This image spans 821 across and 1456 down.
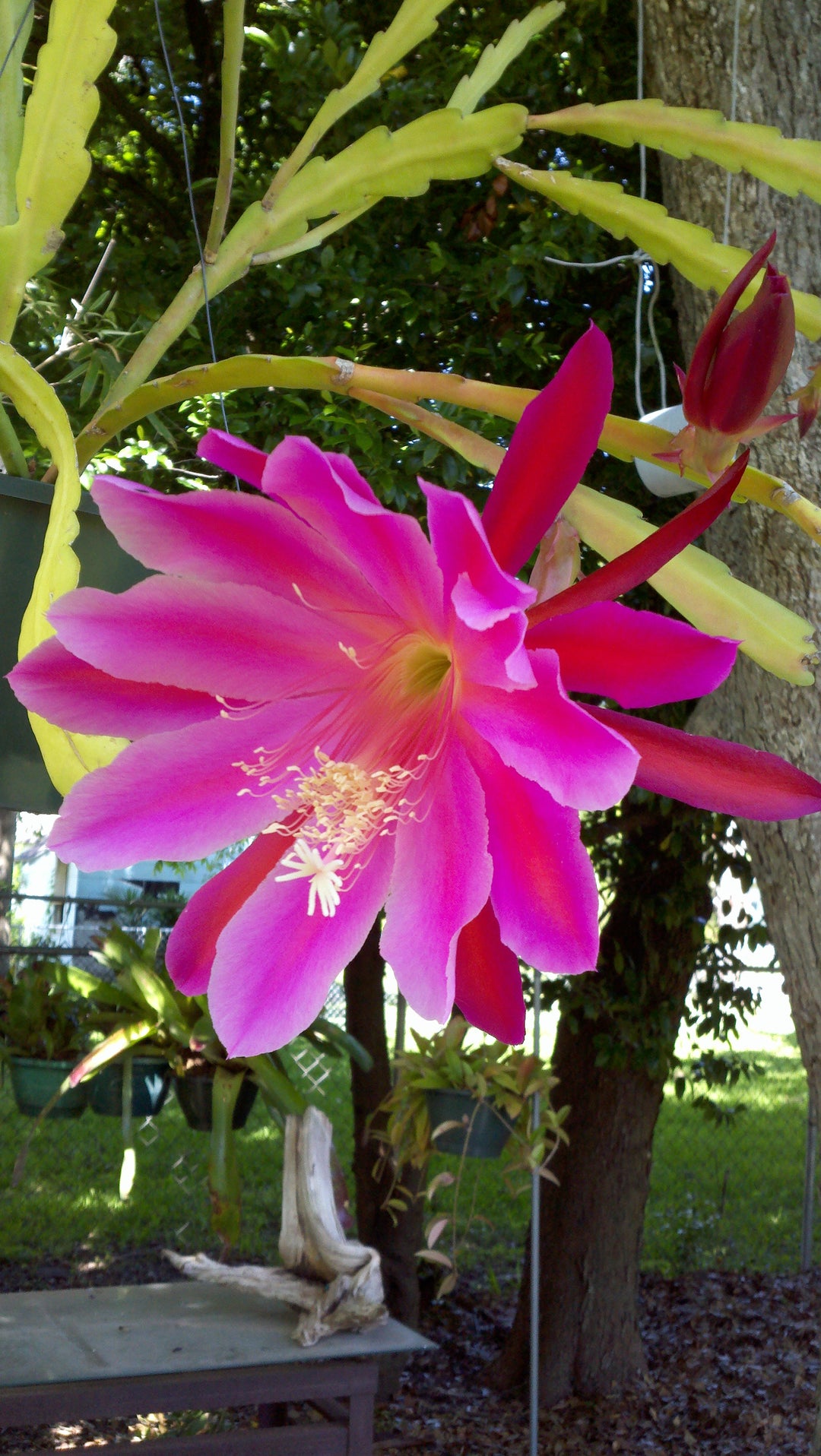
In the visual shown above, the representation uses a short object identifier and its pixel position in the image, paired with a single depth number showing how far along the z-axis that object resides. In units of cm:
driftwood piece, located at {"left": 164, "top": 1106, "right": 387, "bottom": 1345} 219
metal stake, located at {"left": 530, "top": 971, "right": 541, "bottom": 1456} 236
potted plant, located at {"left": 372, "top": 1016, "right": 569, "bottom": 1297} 243
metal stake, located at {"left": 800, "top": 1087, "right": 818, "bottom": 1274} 370
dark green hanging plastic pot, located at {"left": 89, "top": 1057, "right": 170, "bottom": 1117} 223
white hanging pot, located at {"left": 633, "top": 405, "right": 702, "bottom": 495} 98
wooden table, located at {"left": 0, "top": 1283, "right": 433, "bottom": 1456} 210
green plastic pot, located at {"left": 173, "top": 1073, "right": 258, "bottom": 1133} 216
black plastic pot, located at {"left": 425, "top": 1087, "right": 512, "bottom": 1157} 249
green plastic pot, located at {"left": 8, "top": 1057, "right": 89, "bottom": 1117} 237
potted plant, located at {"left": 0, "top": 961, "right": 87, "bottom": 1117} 238
